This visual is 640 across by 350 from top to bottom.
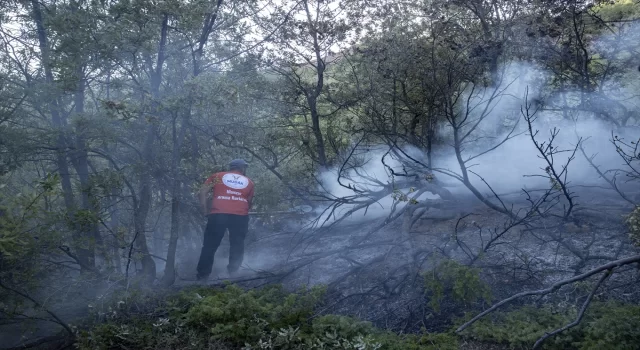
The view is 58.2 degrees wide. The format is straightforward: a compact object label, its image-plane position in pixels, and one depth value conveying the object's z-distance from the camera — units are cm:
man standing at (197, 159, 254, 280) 743
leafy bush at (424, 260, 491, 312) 506
